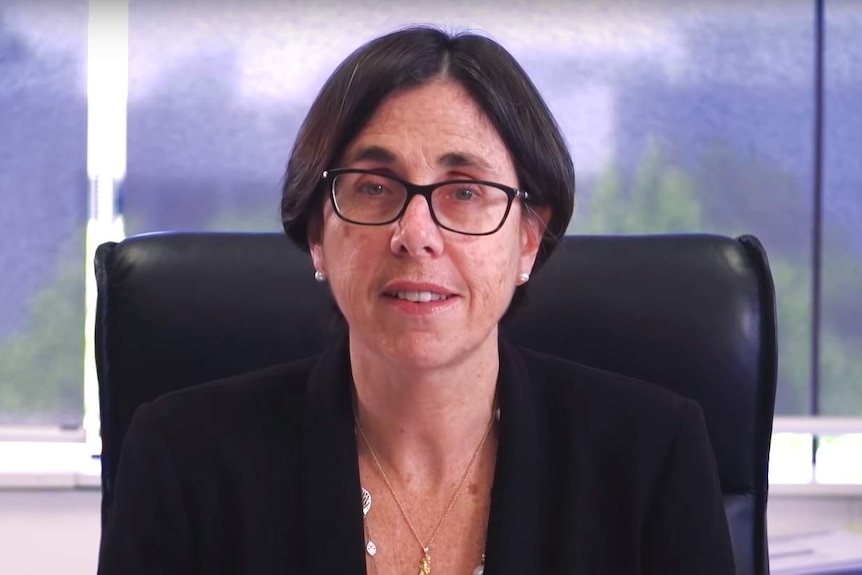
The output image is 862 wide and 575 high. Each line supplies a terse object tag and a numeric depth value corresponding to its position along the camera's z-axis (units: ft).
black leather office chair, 10.04
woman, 9.68
